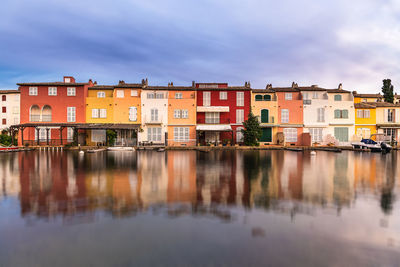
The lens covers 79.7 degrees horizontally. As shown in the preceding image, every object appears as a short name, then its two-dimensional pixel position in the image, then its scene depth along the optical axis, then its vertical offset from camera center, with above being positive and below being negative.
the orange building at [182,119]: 33.25 +2.11
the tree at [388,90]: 47.56 +8.64
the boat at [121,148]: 27.48 -1.55
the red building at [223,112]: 34.03 +3.40
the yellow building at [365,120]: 35.06 +1.90
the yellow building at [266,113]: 34.53 +2.98
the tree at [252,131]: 31.56 +0.37
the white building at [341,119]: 34.97 +2.05
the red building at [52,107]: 32.25 +3.83
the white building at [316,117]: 34.81 +2.38
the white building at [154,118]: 32.78 +2.27
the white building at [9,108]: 35.25 +4.05
